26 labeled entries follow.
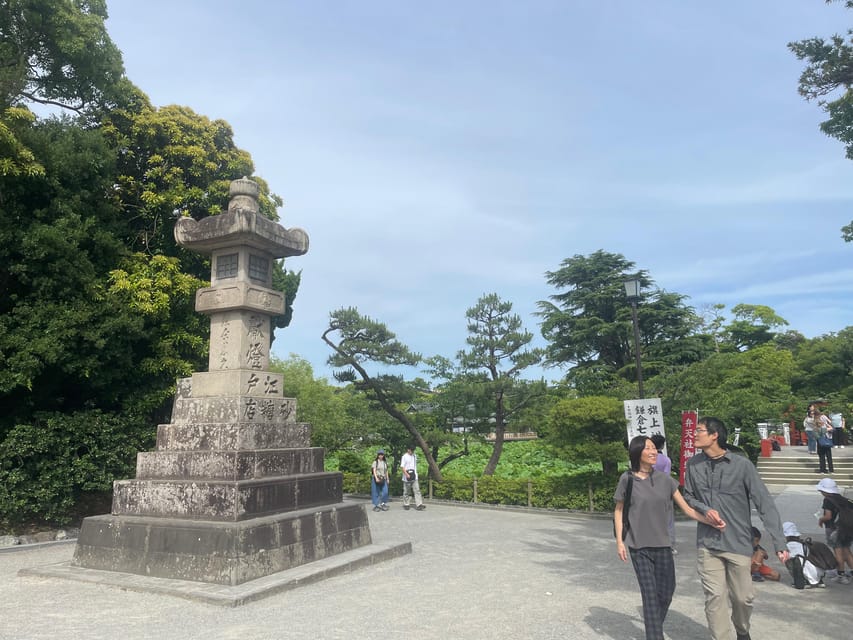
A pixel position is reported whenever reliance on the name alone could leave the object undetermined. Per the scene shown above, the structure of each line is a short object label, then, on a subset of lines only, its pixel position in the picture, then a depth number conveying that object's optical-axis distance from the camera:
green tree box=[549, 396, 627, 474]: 12.80
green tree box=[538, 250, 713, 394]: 24.66
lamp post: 12.40
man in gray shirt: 3.74
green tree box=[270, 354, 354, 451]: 18.80
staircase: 16.62
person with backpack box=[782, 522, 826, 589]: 5.97
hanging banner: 10.80
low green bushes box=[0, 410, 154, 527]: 9.69
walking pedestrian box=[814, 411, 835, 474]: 16.14
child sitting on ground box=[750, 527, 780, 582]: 6.23
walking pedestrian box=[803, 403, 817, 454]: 17.38
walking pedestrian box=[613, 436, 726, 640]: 3.88
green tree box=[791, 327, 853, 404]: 25.45
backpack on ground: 6.12
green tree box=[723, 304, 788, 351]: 41.44
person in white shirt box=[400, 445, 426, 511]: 14.49
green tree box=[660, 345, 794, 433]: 13.05
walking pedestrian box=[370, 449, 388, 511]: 14.05
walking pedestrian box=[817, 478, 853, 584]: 6.19
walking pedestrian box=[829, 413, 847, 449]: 21.52
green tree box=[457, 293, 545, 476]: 17.86
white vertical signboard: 10.80
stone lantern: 6.16
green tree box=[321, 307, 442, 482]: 17.02
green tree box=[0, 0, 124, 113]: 11.08
